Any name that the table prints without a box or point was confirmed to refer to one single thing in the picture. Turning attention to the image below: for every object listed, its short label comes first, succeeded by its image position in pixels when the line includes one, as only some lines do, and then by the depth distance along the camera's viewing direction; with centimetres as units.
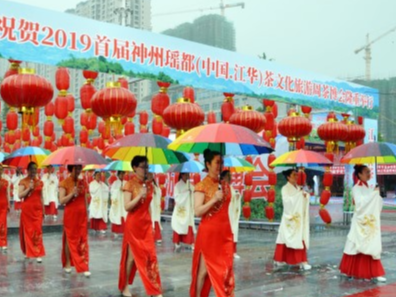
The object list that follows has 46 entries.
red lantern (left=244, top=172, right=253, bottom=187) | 1190
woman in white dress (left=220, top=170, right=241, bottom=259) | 902
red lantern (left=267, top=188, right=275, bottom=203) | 1193
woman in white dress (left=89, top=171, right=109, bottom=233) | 1345
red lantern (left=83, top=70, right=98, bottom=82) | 855
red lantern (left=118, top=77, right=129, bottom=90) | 987
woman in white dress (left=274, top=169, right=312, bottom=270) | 796
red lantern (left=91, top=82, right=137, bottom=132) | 754
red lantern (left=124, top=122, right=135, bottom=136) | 1246
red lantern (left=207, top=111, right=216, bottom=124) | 1205
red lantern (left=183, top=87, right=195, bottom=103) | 949
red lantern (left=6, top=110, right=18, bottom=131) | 1227
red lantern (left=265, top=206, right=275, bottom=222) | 1223
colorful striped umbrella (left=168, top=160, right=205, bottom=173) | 1012
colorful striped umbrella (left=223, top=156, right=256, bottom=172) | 929
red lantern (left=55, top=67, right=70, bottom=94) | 896
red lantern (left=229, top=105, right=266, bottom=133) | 927
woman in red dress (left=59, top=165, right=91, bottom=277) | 700
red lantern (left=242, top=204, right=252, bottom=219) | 1182
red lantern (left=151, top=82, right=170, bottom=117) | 930
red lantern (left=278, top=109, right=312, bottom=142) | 1055
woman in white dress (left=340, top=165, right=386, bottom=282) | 704
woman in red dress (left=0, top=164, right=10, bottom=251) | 976
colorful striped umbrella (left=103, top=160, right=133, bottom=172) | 1100
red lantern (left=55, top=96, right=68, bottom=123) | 919
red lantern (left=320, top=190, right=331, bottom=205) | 1225
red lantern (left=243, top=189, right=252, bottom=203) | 1177
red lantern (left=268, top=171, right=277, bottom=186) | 1193
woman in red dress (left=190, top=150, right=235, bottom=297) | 466
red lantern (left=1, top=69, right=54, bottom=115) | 685
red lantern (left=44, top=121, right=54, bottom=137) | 1259
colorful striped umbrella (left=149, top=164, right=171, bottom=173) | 1089
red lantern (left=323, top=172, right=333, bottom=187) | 1233
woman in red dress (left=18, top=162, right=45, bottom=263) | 825
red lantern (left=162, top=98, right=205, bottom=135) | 830
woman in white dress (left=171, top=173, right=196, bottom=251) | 1041
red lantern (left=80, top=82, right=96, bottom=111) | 873
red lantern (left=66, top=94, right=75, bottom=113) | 1011
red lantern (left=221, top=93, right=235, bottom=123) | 1016
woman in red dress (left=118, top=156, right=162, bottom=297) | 550
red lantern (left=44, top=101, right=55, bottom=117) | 1151
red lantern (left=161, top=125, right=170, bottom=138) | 1126
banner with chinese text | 746
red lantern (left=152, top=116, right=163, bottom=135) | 972
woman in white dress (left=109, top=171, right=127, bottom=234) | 1273
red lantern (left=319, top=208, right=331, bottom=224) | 1228
